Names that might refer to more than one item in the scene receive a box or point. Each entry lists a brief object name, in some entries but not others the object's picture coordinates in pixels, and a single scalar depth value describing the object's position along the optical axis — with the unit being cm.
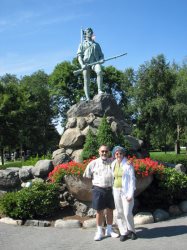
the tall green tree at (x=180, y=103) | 2654
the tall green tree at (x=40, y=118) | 3403
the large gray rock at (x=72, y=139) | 1055
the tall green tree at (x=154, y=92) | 2829
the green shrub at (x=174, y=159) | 1286
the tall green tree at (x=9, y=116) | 2574
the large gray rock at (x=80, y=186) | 731
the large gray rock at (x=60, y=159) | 927
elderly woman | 550
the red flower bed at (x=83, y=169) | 724
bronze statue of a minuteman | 1156
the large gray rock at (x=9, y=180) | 899
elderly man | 572
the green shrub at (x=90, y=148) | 930
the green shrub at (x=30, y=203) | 711
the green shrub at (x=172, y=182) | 759
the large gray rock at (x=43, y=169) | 897
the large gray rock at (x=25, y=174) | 902
